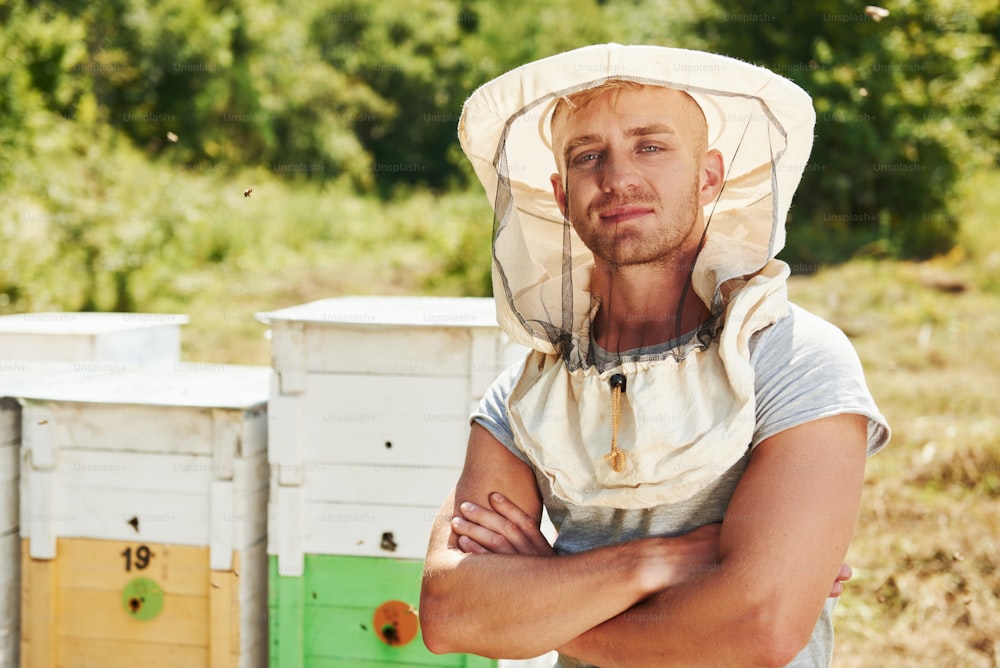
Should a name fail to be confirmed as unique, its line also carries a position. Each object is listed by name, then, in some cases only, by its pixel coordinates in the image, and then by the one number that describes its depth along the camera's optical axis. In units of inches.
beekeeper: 50.7
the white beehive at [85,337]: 128.1
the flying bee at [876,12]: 84.7
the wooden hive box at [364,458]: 98.1
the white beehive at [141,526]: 101.3
